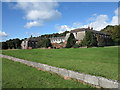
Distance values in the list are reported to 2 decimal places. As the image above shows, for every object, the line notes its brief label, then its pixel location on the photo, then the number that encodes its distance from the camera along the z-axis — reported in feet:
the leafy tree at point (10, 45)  177.81
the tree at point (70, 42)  110.42
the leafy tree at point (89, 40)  103.26
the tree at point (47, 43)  125.49
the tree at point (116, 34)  169.69
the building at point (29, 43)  229.70
